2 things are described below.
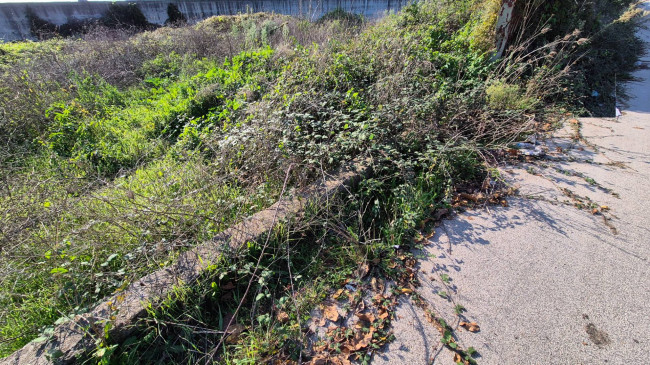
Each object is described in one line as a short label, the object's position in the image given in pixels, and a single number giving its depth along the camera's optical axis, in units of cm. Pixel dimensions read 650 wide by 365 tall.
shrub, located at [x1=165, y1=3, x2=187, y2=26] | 1789
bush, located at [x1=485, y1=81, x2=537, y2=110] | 409
